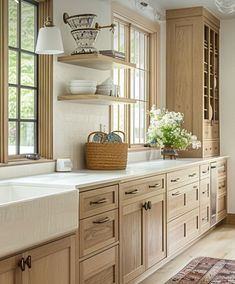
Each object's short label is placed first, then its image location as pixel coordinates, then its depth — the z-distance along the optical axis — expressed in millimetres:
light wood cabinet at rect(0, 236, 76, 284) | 1669
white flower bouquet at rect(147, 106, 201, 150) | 3836
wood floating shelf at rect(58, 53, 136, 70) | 2811
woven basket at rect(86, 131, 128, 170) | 2941
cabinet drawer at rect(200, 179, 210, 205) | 3853
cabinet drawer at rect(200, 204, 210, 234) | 3856
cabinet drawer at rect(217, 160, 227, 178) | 4324
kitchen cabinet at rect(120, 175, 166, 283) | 2584
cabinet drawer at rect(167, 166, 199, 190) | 3183
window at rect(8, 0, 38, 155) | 2621
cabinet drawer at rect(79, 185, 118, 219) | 2186
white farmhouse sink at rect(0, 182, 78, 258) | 1607
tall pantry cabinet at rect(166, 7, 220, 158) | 4171
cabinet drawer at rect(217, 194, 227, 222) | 4310
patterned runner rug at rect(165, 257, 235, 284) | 2897
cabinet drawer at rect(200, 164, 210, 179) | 3839
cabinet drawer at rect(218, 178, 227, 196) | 4347
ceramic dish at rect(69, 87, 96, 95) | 2865
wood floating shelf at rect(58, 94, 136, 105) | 2814
